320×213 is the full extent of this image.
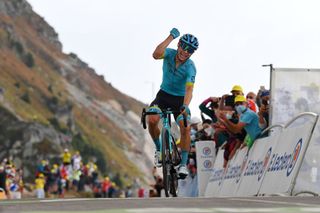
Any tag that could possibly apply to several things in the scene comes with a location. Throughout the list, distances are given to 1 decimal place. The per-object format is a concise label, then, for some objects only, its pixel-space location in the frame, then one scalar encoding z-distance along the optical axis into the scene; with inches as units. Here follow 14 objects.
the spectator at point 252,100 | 661.9
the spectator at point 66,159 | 2229.3
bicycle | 549.3
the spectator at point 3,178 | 1193.4
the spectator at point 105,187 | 2379.4
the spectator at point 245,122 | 618.2
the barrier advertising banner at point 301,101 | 532.4
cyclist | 553.9
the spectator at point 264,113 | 635.5
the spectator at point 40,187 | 1803.6
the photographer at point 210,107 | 751.1
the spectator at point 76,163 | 2277.8
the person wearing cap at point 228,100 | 679.1
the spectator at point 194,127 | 822.2
